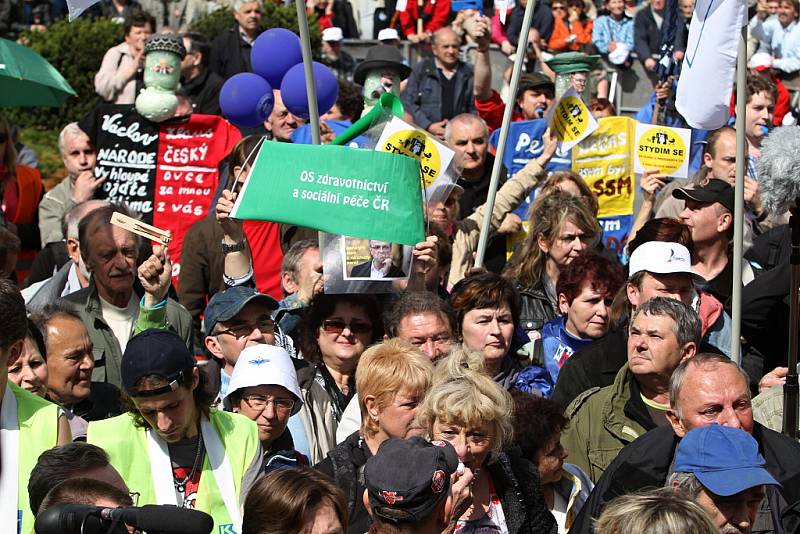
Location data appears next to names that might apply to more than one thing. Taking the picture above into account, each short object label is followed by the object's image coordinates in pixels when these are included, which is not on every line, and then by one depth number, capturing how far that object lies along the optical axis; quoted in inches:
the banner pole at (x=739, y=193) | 464.4
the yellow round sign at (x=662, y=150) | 677.9
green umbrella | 731.4
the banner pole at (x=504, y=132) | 548.4
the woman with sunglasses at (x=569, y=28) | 1280.8
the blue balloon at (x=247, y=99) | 708.7
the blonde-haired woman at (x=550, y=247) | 581.6
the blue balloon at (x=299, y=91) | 661.9
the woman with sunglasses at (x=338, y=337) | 482.0
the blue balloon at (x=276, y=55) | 732.0
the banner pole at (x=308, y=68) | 499.8
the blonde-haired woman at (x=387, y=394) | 404.8
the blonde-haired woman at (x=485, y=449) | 379.2
